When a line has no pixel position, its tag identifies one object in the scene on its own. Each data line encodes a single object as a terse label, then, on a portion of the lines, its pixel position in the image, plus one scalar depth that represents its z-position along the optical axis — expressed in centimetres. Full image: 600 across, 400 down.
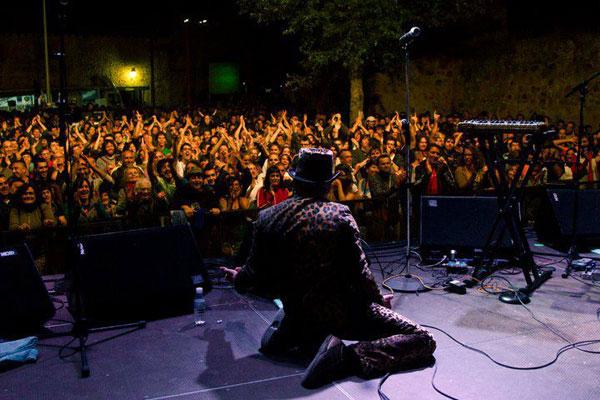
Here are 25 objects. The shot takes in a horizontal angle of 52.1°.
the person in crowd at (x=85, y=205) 679
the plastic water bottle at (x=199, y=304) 510
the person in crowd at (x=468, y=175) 853
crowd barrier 611
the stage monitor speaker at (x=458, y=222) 648
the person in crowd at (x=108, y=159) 907
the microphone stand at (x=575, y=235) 581
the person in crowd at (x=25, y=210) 660
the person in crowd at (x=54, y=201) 676
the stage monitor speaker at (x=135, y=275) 482
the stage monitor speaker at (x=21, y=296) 454
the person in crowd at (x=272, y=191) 743
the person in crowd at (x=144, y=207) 649
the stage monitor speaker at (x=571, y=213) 700
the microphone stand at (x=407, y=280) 545
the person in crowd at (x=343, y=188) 801
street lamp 2804
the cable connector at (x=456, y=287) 554
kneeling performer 370
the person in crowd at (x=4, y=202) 656
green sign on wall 2889
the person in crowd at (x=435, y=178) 812
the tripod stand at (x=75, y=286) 411
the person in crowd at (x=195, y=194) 710
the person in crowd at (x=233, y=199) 737
